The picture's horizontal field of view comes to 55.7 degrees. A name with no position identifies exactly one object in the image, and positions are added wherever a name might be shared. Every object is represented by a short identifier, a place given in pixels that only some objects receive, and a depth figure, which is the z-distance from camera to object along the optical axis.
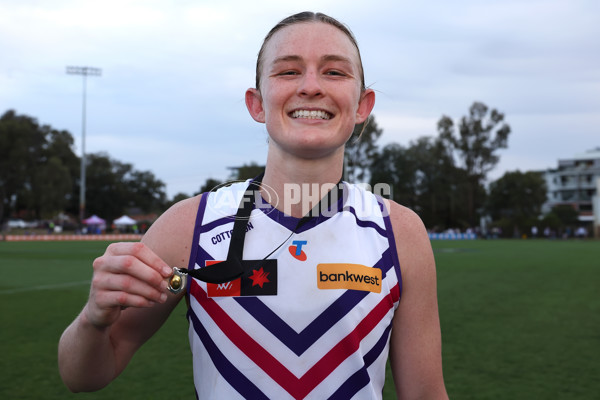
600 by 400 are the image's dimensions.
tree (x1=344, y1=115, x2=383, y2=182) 74.06
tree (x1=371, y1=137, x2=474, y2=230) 75.31
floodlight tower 64.19
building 112.44
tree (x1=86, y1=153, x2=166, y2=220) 91.81
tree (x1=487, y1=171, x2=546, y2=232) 87.62
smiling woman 1.84
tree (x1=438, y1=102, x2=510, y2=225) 70.44
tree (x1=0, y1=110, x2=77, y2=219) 69.75
